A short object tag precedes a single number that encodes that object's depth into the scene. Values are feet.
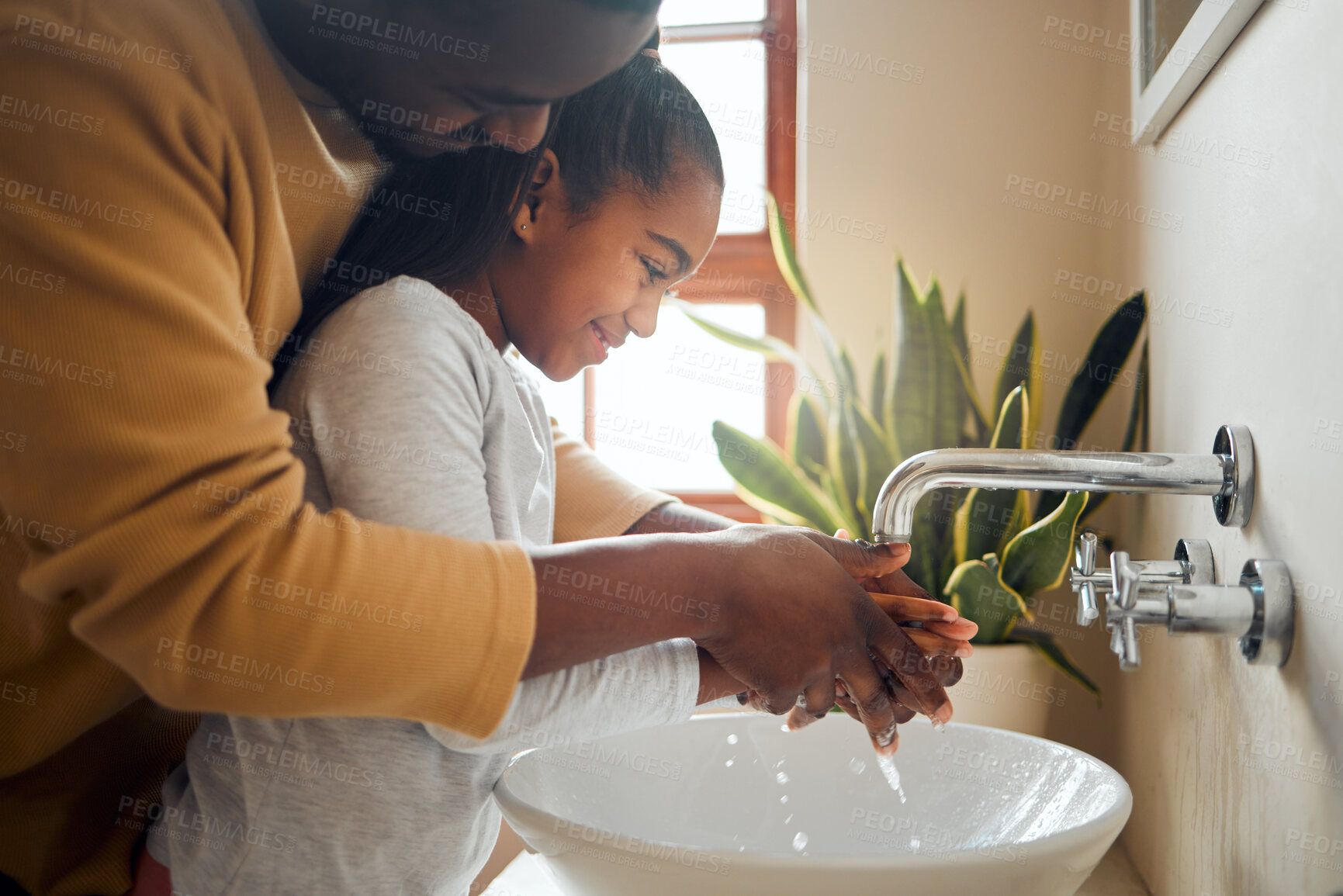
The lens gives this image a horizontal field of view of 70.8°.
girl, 1.63
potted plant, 3.32
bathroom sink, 1.92
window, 5.25
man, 1.28
